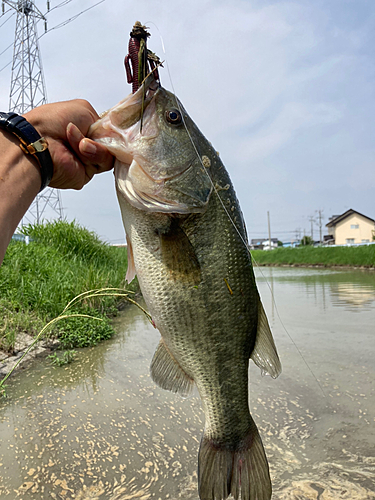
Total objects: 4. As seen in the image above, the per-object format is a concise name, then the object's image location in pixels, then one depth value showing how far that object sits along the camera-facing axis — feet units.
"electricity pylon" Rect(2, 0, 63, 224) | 71.10
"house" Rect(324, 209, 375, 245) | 179.73
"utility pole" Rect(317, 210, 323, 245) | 243.70
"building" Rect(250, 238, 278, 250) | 291.75
